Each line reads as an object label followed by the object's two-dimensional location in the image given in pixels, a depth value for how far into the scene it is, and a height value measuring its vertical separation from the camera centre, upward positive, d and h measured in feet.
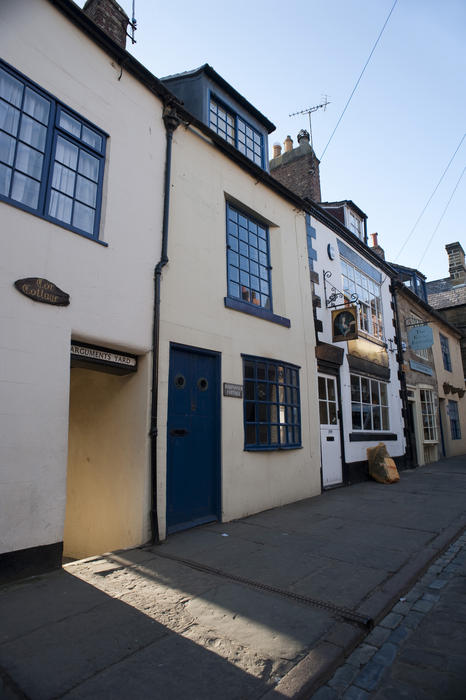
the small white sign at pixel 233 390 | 20.94 +2.09
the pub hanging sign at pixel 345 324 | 29.78 +7.89
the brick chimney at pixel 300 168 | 38.52 +25.52
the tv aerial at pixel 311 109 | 40.46 +32.22
